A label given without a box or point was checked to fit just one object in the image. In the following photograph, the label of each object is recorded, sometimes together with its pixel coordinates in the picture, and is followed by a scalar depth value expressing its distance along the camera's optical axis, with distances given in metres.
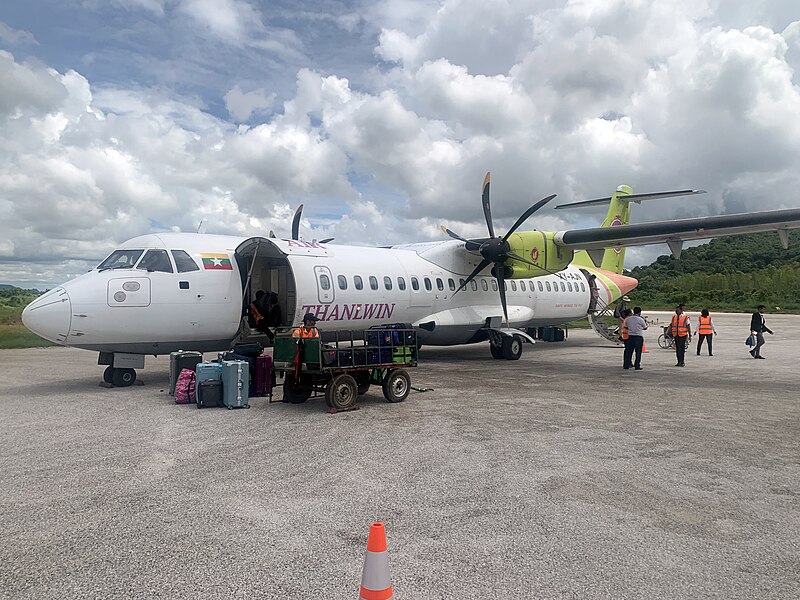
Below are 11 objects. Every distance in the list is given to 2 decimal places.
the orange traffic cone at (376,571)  2.98
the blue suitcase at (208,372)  10.12
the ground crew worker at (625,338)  15.73
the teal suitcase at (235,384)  9.96
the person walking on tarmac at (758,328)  18.67
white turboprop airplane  11.30
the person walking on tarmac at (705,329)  19.75
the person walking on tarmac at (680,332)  16.50
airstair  23.75
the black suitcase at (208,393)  9.92
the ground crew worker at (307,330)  9.96
